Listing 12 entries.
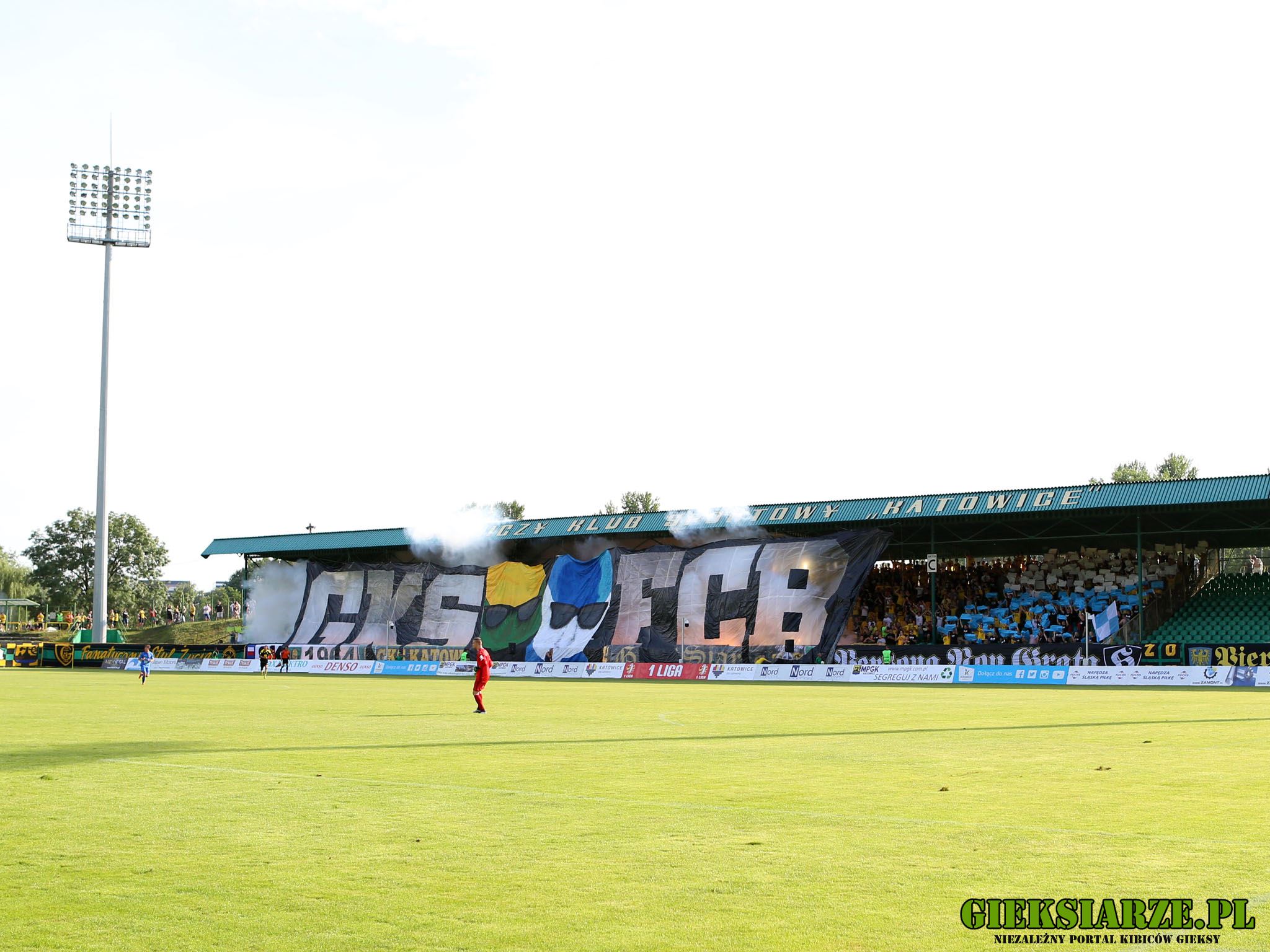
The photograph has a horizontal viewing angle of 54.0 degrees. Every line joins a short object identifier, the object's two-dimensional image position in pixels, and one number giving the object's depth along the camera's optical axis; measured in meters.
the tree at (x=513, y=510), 160.62
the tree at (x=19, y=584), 138.62
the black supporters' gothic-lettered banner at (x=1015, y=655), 50.06
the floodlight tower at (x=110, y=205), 73.50
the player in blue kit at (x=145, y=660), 49.75
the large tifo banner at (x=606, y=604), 62.75
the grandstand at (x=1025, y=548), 57.88
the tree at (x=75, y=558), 134.25
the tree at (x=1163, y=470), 134.88
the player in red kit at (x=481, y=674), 28.81
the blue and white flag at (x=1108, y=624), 59.03
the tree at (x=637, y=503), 156.04
